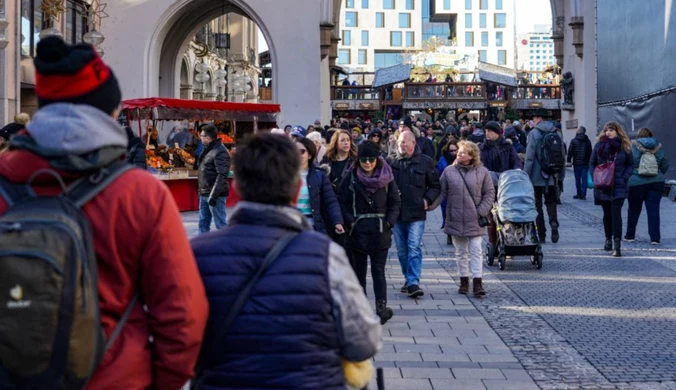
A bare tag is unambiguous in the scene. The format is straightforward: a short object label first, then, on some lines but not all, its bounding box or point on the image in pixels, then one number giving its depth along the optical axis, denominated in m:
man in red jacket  2.65
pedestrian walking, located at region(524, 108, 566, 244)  13.23
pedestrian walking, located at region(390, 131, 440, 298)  9.17
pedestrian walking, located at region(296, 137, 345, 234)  7.91
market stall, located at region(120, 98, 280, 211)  18.89
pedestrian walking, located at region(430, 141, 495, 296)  9.35
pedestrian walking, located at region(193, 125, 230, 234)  12.17
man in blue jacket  2.77
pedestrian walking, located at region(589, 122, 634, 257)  12.16
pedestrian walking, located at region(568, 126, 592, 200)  20.23
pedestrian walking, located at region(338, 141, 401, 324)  8.17
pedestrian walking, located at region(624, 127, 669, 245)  12.78
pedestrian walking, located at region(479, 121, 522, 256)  12.02
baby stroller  11.00
